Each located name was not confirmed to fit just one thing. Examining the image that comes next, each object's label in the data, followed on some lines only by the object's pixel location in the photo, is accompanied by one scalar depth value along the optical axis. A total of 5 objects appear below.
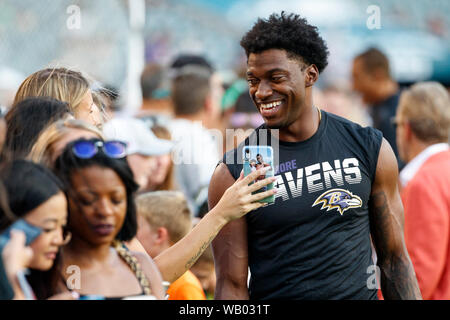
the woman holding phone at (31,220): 2.18
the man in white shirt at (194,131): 5.95
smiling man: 3.37
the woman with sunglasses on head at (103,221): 2.41
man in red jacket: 4.52
